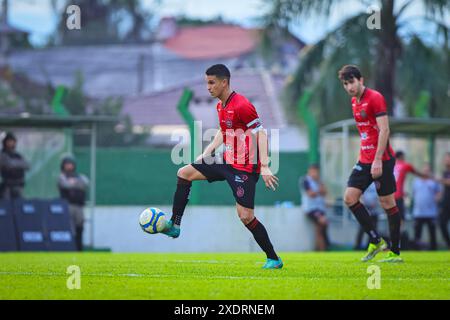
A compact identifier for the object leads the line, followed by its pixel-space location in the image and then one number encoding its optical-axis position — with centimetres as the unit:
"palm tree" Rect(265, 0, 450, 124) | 2517
